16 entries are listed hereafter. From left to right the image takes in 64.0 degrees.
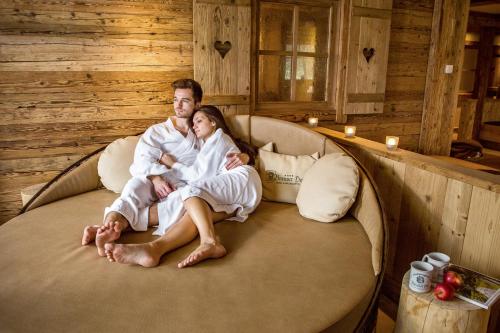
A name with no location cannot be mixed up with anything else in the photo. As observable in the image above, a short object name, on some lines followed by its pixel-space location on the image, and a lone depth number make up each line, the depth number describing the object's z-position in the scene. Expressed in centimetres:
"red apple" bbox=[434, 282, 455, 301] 149
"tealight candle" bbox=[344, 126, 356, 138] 288
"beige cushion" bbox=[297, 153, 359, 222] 213
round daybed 131
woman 166
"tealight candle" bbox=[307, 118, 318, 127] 338
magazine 149
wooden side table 144
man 185
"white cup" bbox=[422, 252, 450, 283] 161
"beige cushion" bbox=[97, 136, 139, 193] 248
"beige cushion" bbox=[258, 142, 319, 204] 245
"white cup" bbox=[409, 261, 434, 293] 154
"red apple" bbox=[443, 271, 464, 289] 152
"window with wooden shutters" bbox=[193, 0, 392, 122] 308
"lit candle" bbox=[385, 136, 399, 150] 244
